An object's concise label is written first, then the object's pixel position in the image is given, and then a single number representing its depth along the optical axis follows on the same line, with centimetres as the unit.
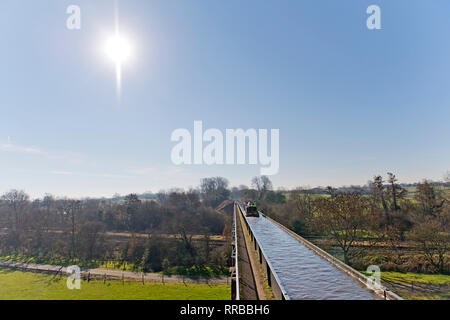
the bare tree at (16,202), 4925
